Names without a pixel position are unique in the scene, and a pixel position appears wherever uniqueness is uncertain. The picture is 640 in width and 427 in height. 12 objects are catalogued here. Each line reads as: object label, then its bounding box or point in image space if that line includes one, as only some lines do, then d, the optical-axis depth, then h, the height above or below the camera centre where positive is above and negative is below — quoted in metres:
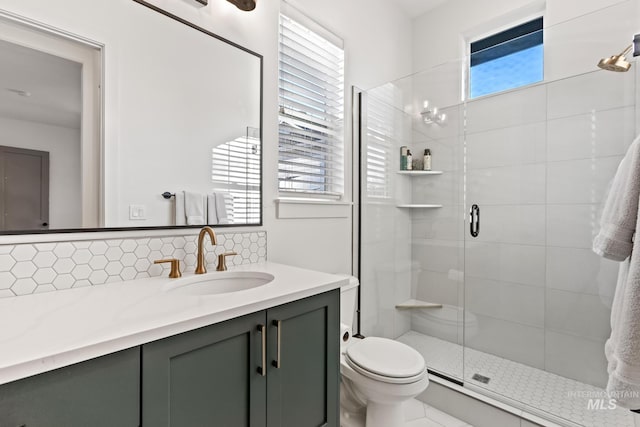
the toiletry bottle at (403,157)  2.51 +0.44
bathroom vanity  0.60 -0.36
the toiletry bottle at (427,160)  2.46 +0.41
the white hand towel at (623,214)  0.87 -0.01
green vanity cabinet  0.75 -0.47
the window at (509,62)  2.13 +1.11
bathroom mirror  0.98 +0.32
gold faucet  1.28 -0.16
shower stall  1.81 -0.14
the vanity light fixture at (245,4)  1.43 +0.98
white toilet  1.37 -0.78
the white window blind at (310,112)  1.79 +0.63
